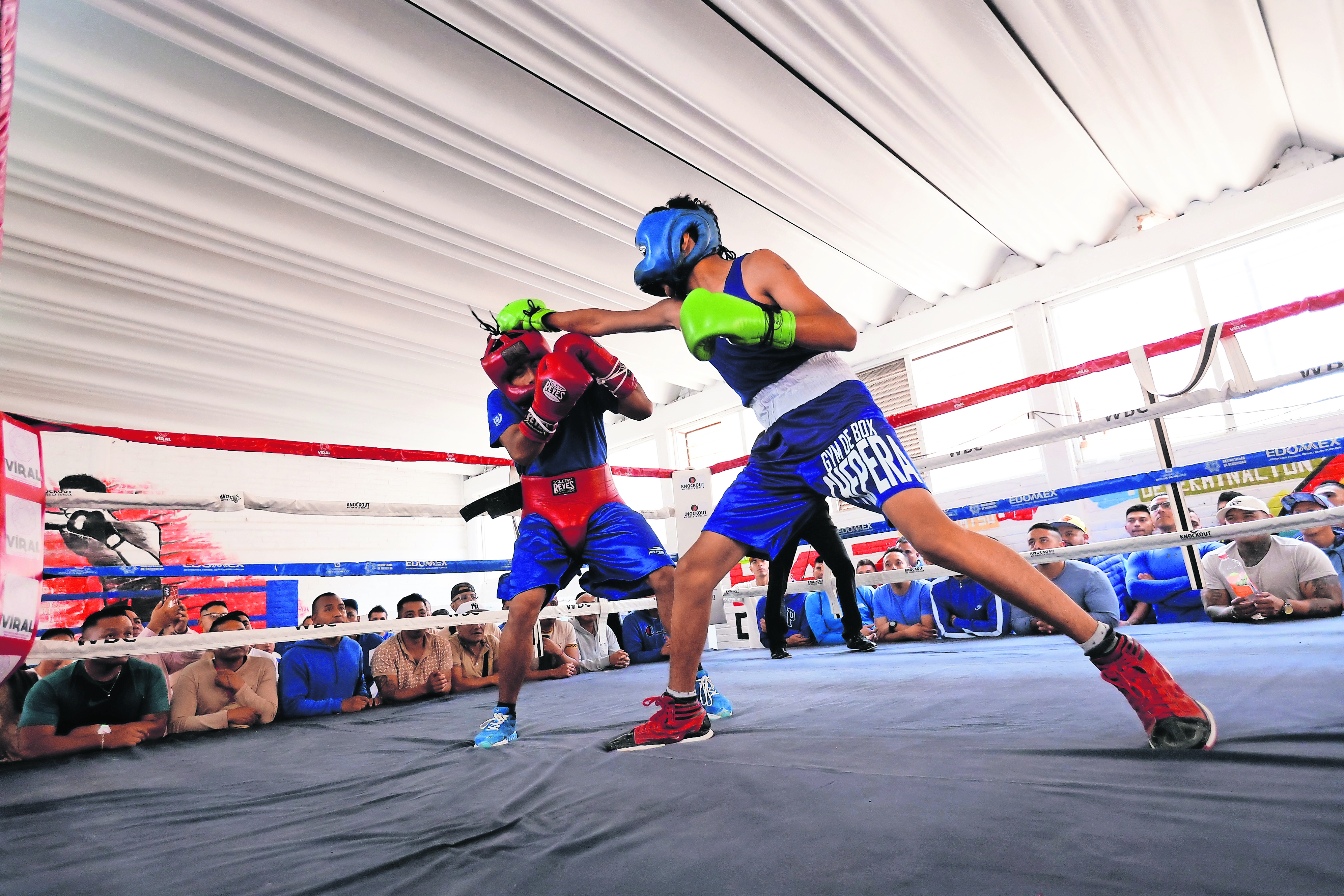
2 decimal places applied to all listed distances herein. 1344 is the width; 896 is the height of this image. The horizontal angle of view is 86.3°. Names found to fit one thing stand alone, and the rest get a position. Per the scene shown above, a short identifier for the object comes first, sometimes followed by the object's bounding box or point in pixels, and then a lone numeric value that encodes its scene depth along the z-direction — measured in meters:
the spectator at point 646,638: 4.11
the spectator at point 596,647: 3.85
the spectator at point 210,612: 3.61
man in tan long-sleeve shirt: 2.35
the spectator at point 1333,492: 3.54
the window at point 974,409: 5.63
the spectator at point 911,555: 4.34
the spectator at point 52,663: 2.51
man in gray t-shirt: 2.70
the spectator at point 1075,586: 3.24
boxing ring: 0.67
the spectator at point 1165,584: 3.40
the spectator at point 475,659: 3.18
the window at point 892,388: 6.14
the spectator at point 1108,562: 3.71
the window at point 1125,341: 4.88
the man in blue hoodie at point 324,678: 2.66
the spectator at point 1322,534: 2.96
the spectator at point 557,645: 3.58
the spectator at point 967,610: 3.55
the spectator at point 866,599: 4.23
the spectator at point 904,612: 3.86
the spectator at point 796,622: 4.28
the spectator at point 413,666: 2.94
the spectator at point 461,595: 4.46
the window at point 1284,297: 4.33
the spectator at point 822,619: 4.29
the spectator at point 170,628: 3.38
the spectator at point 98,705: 1.96
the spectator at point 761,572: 5.00
